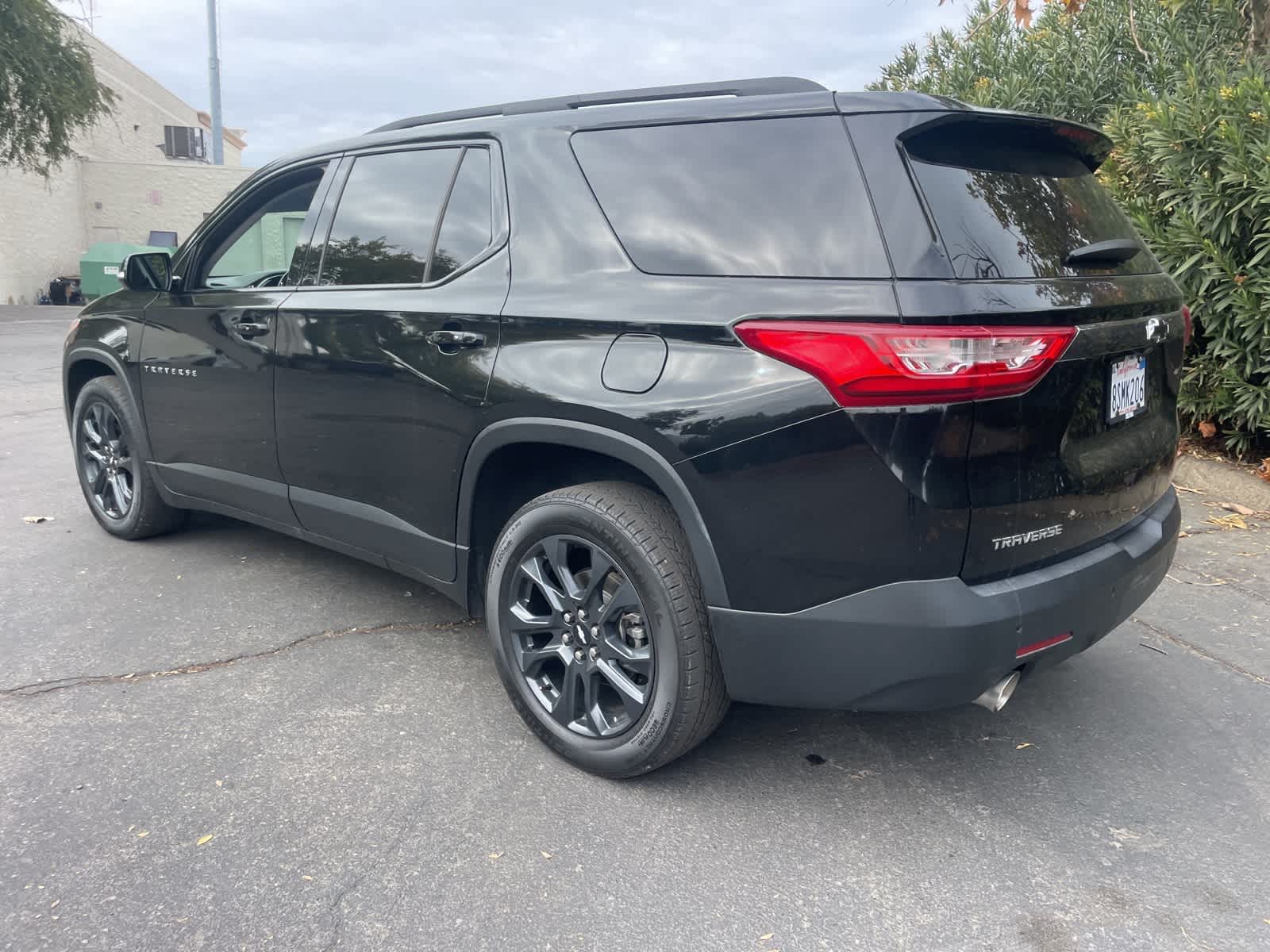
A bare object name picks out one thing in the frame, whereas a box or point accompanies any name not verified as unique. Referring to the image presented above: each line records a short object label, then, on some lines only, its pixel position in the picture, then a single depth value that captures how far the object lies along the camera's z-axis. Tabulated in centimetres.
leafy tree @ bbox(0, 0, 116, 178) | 1805
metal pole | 2336
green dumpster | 2489
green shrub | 529
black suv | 228
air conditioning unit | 3841
